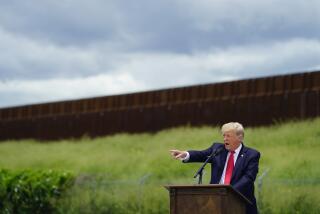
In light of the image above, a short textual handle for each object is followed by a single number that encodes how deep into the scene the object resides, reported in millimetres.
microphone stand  17010
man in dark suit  17187
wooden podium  16145
